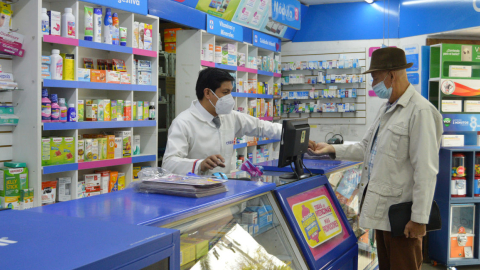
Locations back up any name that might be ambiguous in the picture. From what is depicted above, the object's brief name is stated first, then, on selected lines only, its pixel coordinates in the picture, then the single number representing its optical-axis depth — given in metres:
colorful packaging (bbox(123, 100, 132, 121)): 4.85
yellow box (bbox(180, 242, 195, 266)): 1.56
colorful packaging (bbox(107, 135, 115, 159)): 4.63
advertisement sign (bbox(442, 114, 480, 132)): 5.85
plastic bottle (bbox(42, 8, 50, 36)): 3.83
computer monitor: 2.60
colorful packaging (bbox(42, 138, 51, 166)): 3.90
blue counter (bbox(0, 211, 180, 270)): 0.86
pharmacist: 3.02
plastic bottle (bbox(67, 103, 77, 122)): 4.16
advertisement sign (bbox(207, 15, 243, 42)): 6.22
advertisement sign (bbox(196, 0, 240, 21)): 6.05
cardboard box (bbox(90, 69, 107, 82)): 4.38
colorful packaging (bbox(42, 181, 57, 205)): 3.99
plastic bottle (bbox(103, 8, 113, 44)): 4.49
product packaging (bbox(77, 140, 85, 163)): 4.29
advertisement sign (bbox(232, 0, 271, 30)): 6.96
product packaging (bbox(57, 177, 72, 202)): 4.18
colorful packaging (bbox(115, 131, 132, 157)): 4.84
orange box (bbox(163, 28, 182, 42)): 6.32
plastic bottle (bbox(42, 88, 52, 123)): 3.87
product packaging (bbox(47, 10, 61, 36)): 3.91
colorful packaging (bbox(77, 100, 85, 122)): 4.30
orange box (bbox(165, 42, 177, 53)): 6.34
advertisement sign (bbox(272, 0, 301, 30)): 7.93
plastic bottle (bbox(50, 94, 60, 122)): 3.97
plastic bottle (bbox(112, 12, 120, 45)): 4.55
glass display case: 1.62
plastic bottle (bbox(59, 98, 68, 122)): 4.06
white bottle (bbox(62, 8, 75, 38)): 4.02
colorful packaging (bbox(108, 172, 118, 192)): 4.73
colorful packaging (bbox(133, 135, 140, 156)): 5.12
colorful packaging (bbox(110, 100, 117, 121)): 4.68
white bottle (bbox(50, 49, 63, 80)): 3.94
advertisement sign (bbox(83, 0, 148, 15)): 4.34
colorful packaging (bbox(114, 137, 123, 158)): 4.74
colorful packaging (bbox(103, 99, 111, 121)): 4.58
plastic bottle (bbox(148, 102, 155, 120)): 5.18
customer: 2.44
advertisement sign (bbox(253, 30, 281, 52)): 7.84
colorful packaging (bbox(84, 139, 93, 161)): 4.37
